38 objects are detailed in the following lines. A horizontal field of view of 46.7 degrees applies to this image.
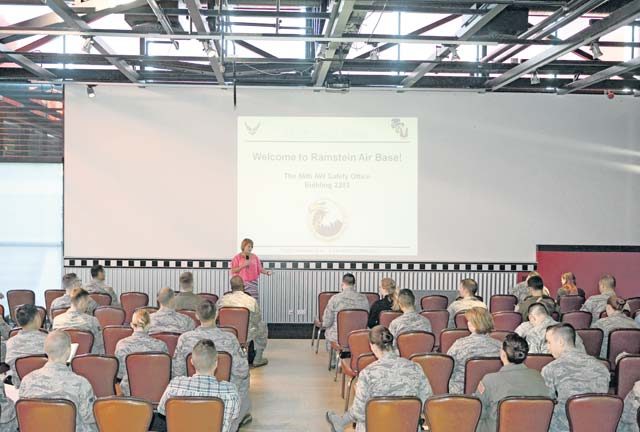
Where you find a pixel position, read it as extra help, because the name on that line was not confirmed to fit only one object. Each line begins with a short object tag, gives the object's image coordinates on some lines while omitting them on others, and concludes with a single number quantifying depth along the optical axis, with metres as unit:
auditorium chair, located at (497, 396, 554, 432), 5.27
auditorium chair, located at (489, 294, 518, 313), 11.57
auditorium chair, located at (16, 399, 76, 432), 5.07
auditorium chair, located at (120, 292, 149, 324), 11.02
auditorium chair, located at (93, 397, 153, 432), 5.06
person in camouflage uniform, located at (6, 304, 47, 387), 7.19
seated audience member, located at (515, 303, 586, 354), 7.97
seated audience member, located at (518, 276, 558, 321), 10.12
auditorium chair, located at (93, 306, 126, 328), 9.21
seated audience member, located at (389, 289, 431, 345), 8.56
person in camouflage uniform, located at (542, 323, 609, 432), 6.14
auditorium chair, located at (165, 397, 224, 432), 5.20
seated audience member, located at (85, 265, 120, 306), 11.12
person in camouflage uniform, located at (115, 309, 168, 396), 7.16
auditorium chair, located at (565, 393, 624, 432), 5.28
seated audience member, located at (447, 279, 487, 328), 9.91
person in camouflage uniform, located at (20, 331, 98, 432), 5.59
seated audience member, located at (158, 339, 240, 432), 5.55
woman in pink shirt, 12.84
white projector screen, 13.93
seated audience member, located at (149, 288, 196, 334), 8.50
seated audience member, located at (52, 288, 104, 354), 8.27
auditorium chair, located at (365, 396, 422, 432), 5.26
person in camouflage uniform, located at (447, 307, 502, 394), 7.10
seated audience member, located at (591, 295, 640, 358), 8.70
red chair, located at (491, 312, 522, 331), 9.68
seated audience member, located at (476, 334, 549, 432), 5.68
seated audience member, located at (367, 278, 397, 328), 9.92
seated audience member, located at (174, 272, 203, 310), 10.14
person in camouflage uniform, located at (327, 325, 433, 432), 5.84
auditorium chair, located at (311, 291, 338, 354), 11.79
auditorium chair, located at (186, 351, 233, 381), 6.95
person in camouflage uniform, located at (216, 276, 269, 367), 10.30
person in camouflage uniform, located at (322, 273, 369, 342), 10.48
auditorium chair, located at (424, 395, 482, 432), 5.26
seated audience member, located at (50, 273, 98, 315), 9.85
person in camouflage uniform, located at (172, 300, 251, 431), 7.23
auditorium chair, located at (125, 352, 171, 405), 6.70
